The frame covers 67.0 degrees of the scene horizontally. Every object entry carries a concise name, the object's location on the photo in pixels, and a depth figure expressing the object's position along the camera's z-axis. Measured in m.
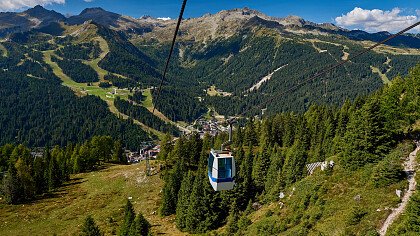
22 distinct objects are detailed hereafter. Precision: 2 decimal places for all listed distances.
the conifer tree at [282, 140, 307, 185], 70.62
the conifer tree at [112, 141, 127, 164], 155.00
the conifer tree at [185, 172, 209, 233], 74.69
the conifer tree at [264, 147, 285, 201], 78.94
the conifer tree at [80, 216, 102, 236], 55.38
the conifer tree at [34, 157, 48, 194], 106.94
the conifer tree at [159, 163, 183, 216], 86.06
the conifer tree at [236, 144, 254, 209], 79.81
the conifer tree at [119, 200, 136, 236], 57.62
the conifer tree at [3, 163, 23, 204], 97.12
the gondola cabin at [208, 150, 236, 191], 28.72
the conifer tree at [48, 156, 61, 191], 109.44
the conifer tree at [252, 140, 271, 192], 86.12
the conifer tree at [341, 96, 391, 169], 54.88
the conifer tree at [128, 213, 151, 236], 54.09
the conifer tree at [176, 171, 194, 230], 77.62
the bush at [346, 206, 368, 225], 39.53
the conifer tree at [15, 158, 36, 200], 100.67
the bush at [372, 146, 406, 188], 44.86
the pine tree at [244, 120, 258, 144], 134.50
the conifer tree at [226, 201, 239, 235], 64.88
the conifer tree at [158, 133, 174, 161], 124.01
